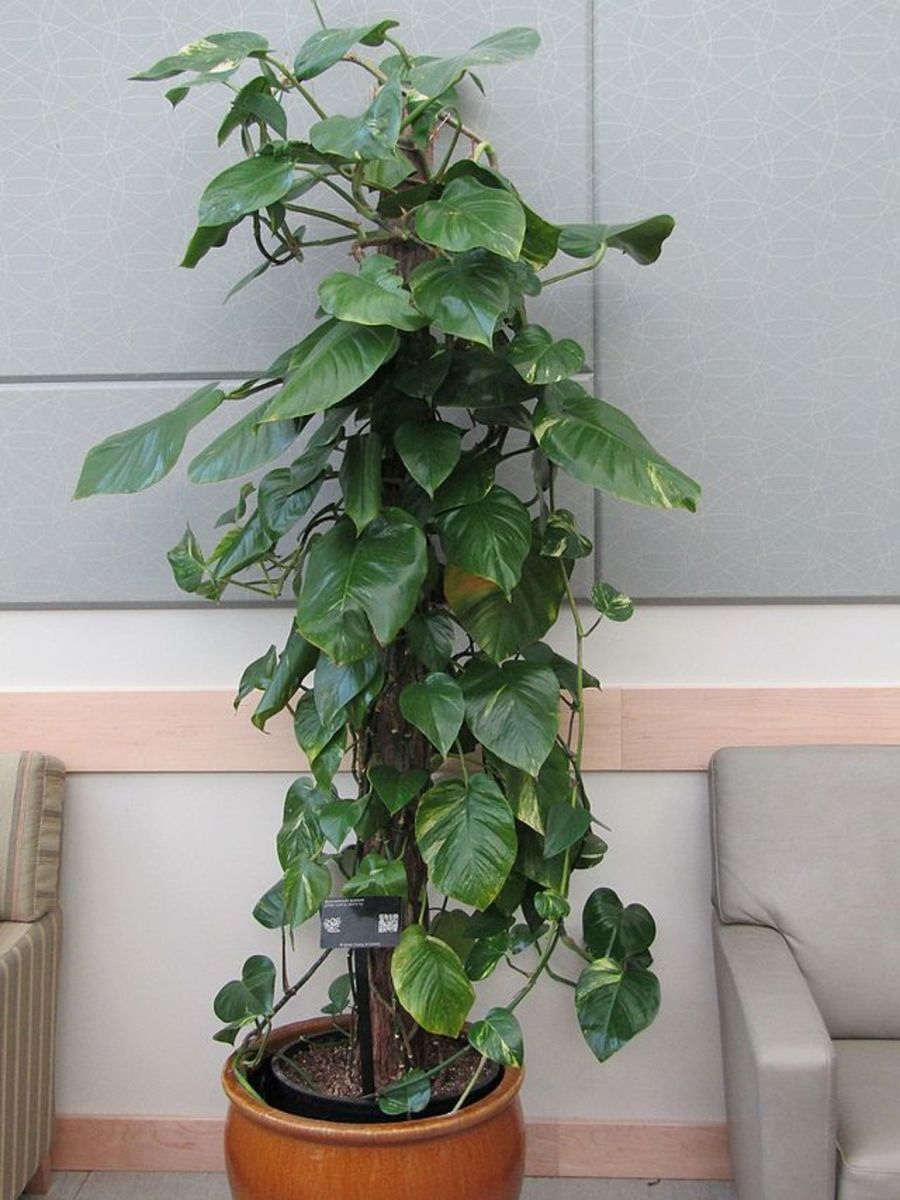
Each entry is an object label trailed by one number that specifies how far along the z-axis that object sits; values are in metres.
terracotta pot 1.77
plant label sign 1.82
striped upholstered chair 2.06
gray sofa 1.83
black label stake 1.86
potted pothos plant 1.69
